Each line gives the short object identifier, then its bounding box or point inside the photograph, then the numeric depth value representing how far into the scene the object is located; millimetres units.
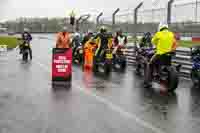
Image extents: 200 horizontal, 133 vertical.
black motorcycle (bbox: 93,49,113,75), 19016
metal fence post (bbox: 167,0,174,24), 21648
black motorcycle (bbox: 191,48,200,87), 14477
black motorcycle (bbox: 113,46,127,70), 20922
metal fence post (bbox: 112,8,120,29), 29706
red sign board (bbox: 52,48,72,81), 15141
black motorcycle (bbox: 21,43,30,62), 25581
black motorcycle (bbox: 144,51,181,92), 13227
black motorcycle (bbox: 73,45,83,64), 24662
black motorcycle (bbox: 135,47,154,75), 15820
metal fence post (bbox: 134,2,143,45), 25308
